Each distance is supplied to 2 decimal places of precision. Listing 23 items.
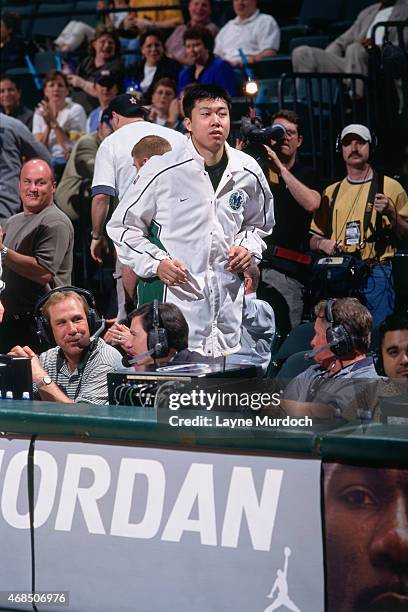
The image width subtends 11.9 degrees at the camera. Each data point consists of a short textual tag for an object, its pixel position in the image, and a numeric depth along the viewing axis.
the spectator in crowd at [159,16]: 16.34
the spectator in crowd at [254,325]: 8.75
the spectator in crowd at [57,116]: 14.21
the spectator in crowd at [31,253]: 9.30
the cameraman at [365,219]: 9.33
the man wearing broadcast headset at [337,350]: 6.67
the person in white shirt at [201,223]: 8.47
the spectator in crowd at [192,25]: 14.59
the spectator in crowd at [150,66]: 13.98
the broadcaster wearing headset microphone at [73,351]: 7.48
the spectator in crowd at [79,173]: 11.61
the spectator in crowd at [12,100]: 14.66
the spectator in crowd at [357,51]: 12.52
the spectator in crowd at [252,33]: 14.41
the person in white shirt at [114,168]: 9.79
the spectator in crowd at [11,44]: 17.40
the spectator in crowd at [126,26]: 16.23
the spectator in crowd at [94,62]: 14.74
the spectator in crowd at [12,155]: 11.33
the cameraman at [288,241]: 9.75
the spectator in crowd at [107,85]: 12.91
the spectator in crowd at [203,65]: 12.48
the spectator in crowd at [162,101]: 12.94
